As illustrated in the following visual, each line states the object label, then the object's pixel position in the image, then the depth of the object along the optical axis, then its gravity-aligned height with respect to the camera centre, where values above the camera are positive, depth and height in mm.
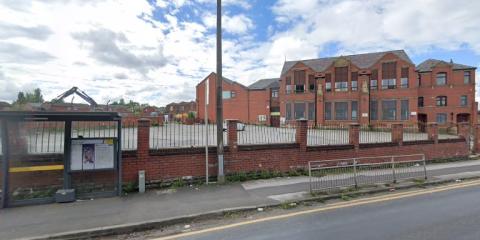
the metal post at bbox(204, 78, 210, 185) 8945 +389
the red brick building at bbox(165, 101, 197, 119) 111231 +7546
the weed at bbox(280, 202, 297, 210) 6792 -2000
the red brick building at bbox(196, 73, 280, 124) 57219 +5300
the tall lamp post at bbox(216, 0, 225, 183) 9055 +728
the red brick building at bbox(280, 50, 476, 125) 42094 +5648
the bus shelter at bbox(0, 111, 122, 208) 6742 -907
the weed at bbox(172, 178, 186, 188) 8551 -1816
